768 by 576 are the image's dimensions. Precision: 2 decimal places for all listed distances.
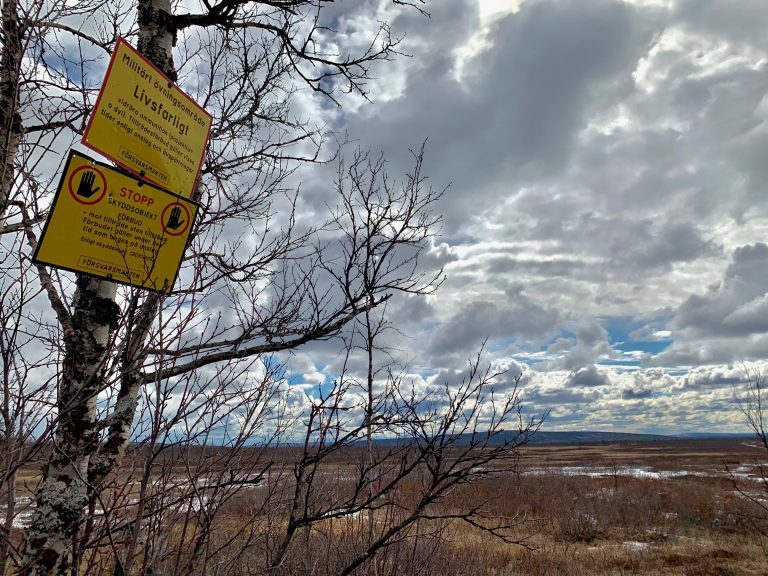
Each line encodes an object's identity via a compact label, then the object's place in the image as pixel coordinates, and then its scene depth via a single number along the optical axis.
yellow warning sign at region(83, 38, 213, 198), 1.82
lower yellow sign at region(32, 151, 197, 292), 1.69
